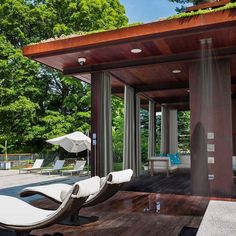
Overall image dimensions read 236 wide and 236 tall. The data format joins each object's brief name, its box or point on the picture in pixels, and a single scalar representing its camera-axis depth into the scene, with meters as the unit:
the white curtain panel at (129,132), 10.21
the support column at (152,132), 13.28
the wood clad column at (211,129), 6.80
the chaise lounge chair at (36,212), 3.54
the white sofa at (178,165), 11.09
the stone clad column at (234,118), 12.82
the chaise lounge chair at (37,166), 14.20
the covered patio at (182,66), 6.05
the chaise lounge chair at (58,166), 13.23
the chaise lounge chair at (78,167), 12.66
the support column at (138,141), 10.96
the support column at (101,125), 7.95
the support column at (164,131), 15.61
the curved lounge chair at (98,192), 4.62
